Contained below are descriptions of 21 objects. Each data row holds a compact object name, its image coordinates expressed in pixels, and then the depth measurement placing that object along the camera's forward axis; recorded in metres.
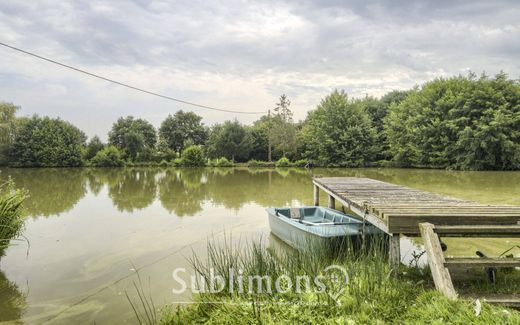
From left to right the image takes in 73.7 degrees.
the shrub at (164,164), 41.16
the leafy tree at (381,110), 36.59
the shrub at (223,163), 38.84
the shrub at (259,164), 38.31
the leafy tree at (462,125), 26.08
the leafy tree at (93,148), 43.19
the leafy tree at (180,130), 53.91
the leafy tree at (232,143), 41.72
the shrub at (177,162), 40.34
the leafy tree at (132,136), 43.69
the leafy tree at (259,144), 43.03
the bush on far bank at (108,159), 40.28
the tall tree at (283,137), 39.67
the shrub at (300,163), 37.69
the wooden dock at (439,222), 3.43
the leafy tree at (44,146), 39.06
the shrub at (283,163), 37.34
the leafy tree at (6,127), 38.34
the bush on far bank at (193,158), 39.84
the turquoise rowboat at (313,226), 5.62
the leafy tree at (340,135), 35.56
